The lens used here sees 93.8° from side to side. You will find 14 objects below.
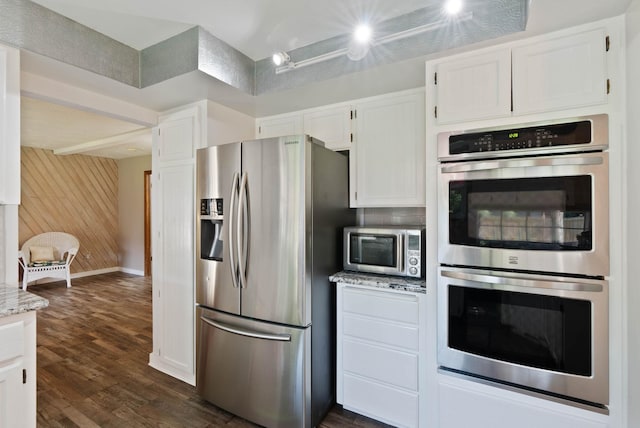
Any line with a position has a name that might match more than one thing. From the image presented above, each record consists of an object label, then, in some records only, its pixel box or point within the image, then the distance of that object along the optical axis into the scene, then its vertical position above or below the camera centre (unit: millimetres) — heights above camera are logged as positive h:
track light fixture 1581 +1007
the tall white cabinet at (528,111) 1405 +541
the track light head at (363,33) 1579 +967
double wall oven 1426 -222
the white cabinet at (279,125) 2721 +831
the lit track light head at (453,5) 1359 +957
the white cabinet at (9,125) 1608 +485
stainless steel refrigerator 1856 -442
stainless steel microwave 1954 -250
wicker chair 5020 -754
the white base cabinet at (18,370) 1265 -689
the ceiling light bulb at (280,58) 1917 +1009
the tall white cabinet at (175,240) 2480 -225
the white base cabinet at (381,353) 1857 -911
